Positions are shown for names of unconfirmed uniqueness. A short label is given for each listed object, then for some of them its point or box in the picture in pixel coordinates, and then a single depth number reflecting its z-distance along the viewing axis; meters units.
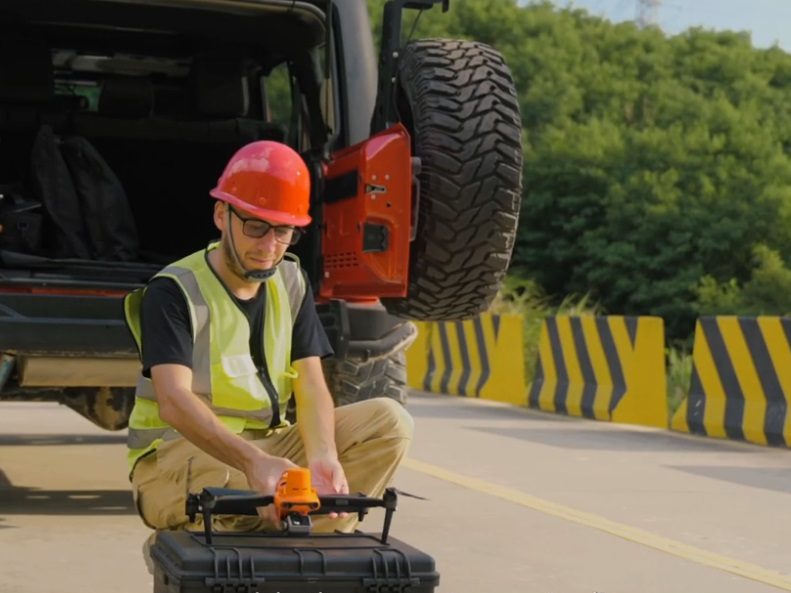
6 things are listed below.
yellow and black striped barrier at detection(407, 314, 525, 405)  23.27
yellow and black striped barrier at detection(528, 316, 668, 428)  19.82
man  6.94
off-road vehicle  10.52
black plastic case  5.85
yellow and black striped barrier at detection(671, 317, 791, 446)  17.21
